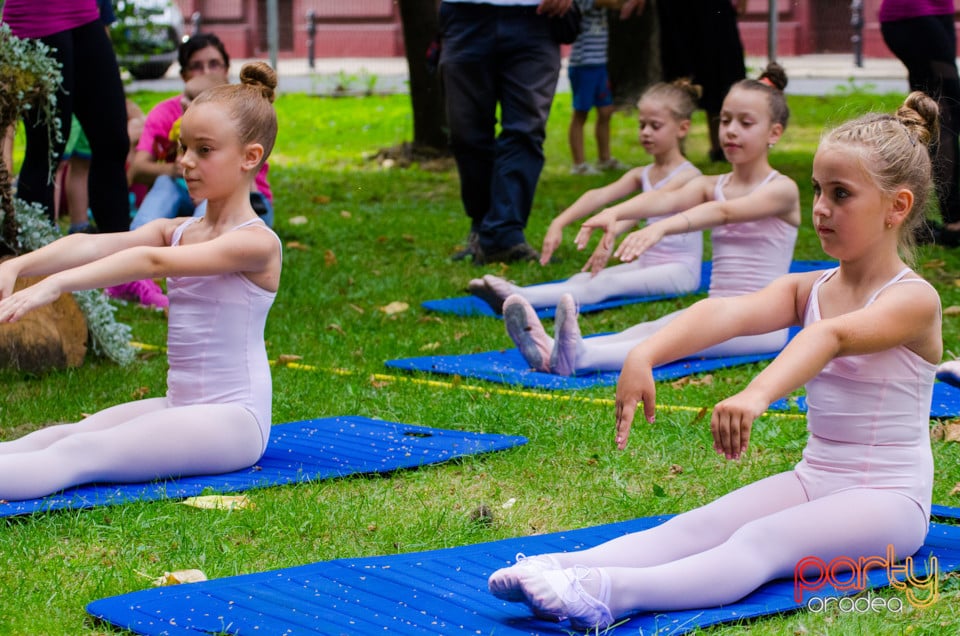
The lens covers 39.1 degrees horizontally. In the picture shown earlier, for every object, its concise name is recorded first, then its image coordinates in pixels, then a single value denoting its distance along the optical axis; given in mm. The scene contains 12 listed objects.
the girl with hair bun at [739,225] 5672
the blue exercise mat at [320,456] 3955
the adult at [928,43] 8289
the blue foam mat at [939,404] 4922
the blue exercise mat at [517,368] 5543
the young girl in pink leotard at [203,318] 4031
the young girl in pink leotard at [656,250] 6789
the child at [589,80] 12617
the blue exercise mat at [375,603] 2916
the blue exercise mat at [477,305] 7098
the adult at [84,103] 6375
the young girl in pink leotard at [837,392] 3018
